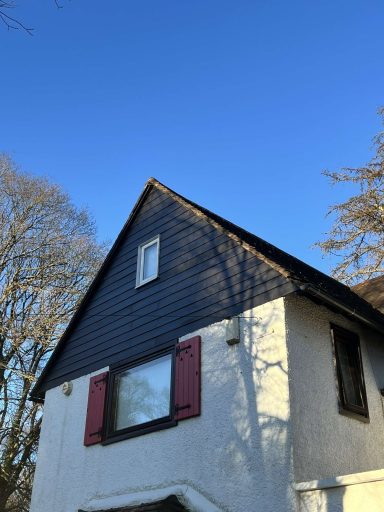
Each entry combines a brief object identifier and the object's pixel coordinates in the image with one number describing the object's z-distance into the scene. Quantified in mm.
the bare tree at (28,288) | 17859
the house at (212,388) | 7348
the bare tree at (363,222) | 12914
